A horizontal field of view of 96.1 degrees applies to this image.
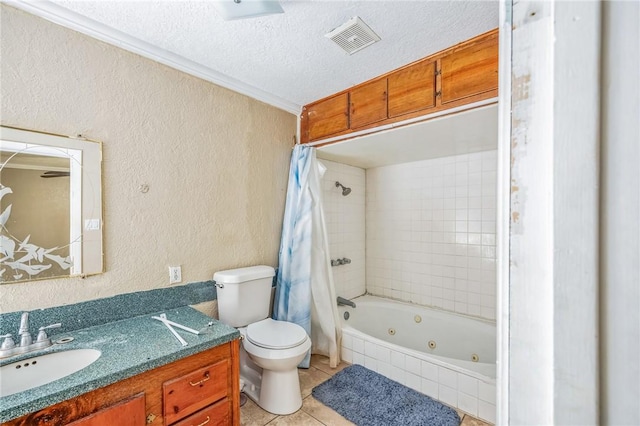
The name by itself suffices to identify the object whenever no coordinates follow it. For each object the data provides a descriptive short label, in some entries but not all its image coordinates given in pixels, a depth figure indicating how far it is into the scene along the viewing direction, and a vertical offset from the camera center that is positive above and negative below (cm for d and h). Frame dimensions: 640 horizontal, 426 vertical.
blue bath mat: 178 -128
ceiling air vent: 151 +99
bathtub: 184 -109
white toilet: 182 -83
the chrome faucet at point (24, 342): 122 -58
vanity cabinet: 105 -78
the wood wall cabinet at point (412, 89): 182 +83
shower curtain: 237 -45
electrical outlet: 183 -40
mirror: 132 +2
